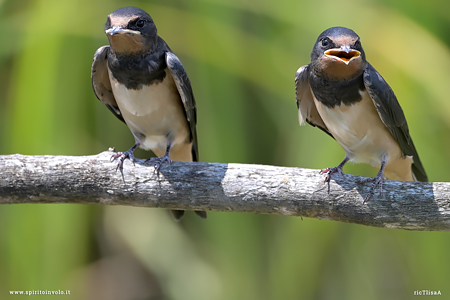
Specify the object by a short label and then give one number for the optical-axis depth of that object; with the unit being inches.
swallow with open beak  245.9
